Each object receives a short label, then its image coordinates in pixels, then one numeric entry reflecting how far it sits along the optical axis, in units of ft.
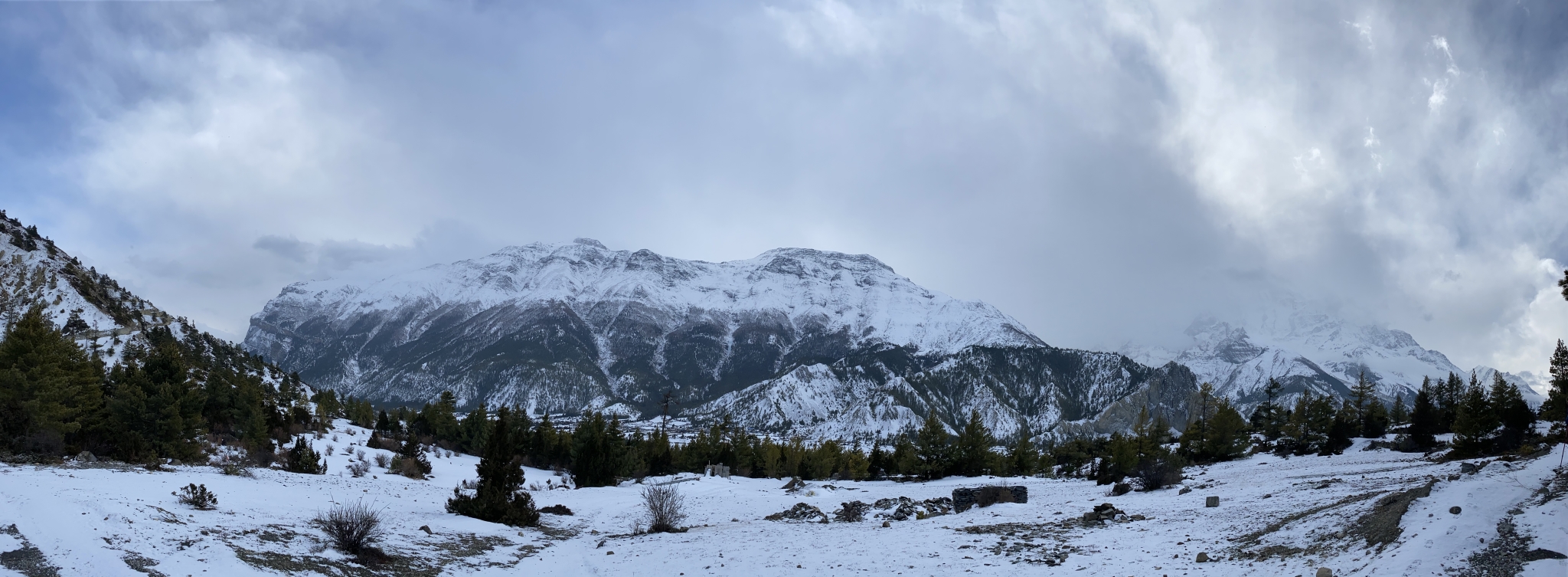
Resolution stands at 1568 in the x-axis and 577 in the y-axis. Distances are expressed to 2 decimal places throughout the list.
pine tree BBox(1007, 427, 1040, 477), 214.16
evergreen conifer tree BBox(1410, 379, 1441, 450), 150.41
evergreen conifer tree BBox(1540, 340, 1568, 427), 63.93
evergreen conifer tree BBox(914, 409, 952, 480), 173.99
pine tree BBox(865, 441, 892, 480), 199.14
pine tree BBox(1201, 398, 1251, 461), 177.78
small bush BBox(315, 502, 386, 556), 48.32
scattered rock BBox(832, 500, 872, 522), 83.35
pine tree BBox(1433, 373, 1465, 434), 175.22
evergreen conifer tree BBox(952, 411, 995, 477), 177.37
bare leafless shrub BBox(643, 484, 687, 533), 75.72
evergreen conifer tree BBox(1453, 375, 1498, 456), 113.80
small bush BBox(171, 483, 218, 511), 52.11
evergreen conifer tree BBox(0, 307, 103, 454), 70.18
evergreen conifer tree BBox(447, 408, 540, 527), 73.36
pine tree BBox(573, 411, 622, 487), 132.36
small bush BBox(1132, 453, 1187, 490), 97.98
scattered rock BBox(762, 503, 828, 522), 84.10
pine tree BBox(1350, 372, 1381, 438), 199.93
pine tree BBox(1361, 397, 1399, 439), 194.05
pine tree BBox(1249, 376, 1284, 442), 235.81
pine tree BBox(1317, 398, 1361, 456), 158.66
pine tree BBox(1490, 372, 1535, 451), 115.65
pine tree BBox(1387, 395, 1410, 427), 246.66
